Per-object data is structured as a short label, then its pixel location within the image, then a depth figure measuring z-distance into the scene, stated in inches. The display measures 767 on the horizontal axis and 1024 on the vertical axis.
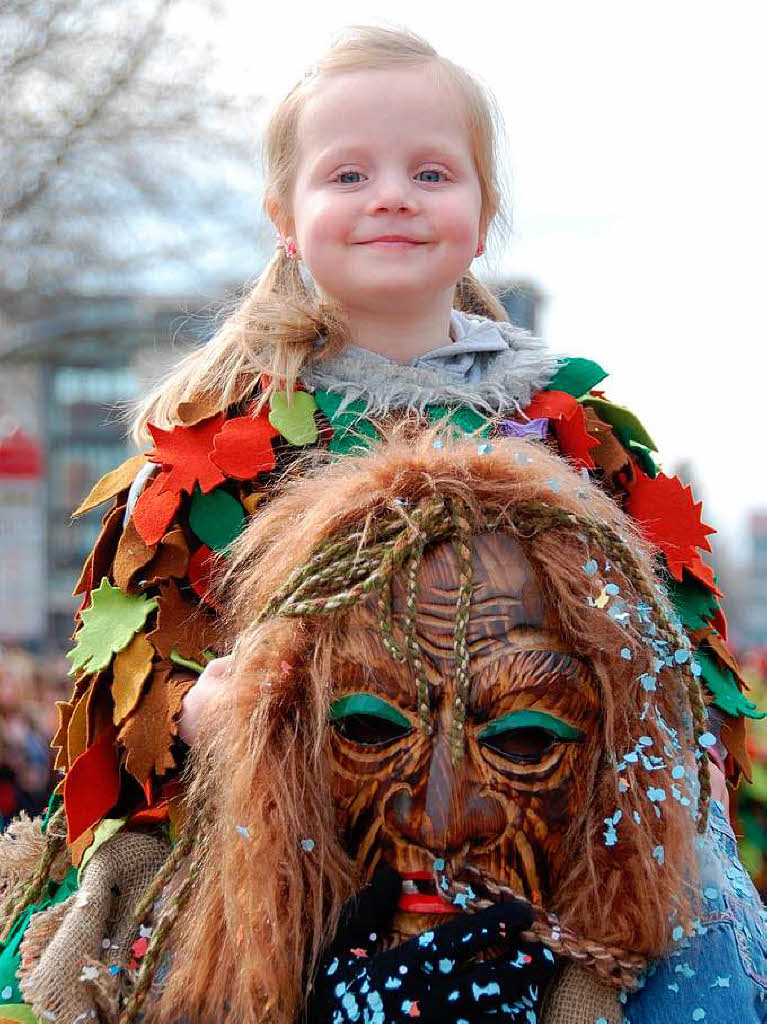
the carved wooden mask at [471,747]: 62.9
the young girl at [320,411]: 69.1
